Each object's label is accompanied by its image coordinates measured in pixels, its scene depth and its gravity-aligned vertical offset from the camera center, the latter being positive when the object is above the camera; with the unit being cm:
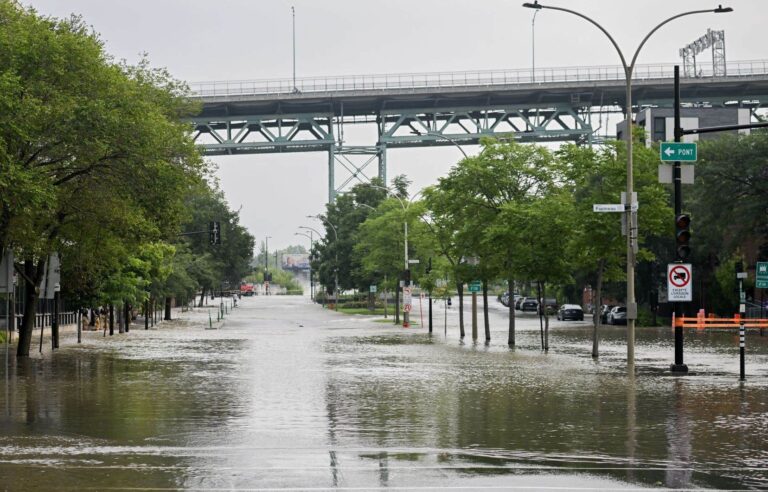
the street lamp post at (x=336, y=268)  10719 +187
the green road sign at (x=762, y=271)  3606 +43
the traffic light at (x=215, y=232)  7406 +370
